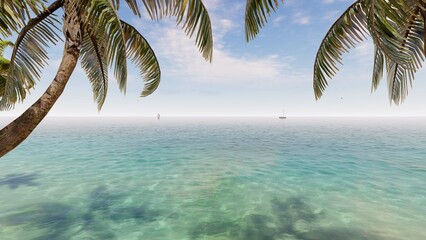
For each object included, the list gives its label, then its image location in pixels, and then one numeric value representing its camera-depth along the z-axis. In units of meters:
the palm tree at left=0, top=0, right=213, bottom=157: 3.57
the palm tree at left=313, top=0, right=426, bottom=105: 3.76
